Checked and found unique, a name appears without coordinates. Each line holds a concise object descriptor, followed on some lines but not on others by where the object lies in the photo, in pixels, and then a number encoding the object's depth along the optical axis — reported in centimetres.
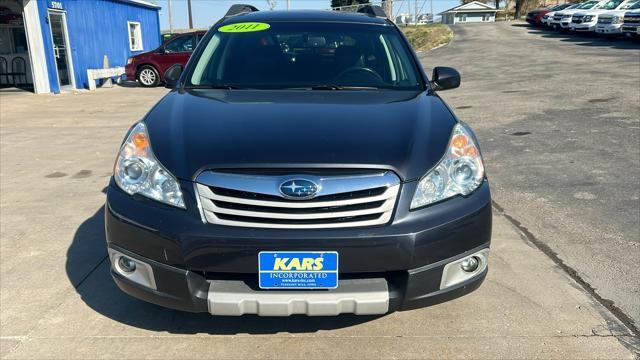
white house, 7969
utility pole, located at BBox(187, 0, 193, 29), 4718
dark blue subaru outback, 237
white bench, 1653
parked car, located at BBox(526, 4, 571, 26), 3638
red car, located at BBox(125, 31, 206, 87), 1734
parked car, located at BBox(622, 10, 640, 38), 2101
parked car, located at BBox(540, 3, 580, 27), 3306
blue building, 1457
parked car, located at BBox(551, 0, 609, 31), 2954
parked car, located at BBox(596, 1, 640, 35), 2288
